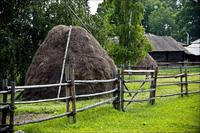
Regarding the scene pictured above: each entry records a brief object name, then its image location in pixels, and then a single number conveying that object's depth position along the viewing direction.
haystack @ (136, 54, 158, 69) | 33.75
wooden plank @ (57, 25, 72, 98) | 13.57
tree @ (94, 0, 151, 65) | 27.42
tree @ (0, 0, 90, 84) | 18.41
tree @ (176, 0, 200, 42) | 61.81
